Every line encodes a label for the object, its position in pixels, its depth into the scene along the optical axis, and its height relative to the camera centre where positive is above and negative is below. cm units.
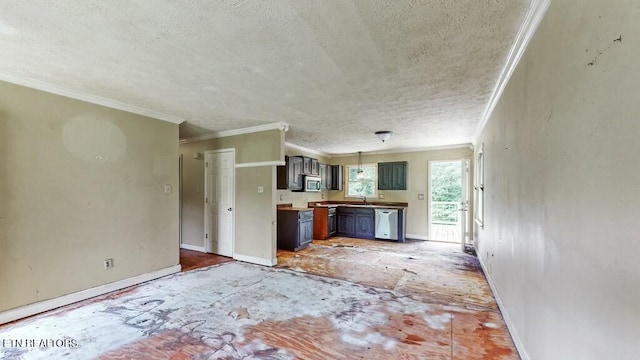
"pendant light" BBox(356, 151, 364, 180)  759 +24
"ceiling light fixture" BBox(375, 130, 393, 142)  487 +84
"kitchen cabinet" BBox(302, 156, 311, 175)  661 +36
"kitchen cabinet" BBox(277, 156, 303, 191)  609 +12
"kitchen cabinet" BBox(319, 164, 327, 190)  746 +9
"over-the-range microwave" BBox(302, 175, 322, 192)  665 -10
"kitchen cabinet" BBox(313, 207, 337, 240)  693 -116
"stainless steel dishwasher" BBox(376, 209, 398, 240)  662 -114
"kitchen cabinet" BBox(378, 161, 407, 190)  712 +11
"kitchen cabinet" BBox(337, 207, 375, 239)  698 -118
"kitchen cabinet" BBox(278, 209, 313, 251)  562 -108
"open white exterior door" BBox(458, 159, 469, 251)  529 -42
